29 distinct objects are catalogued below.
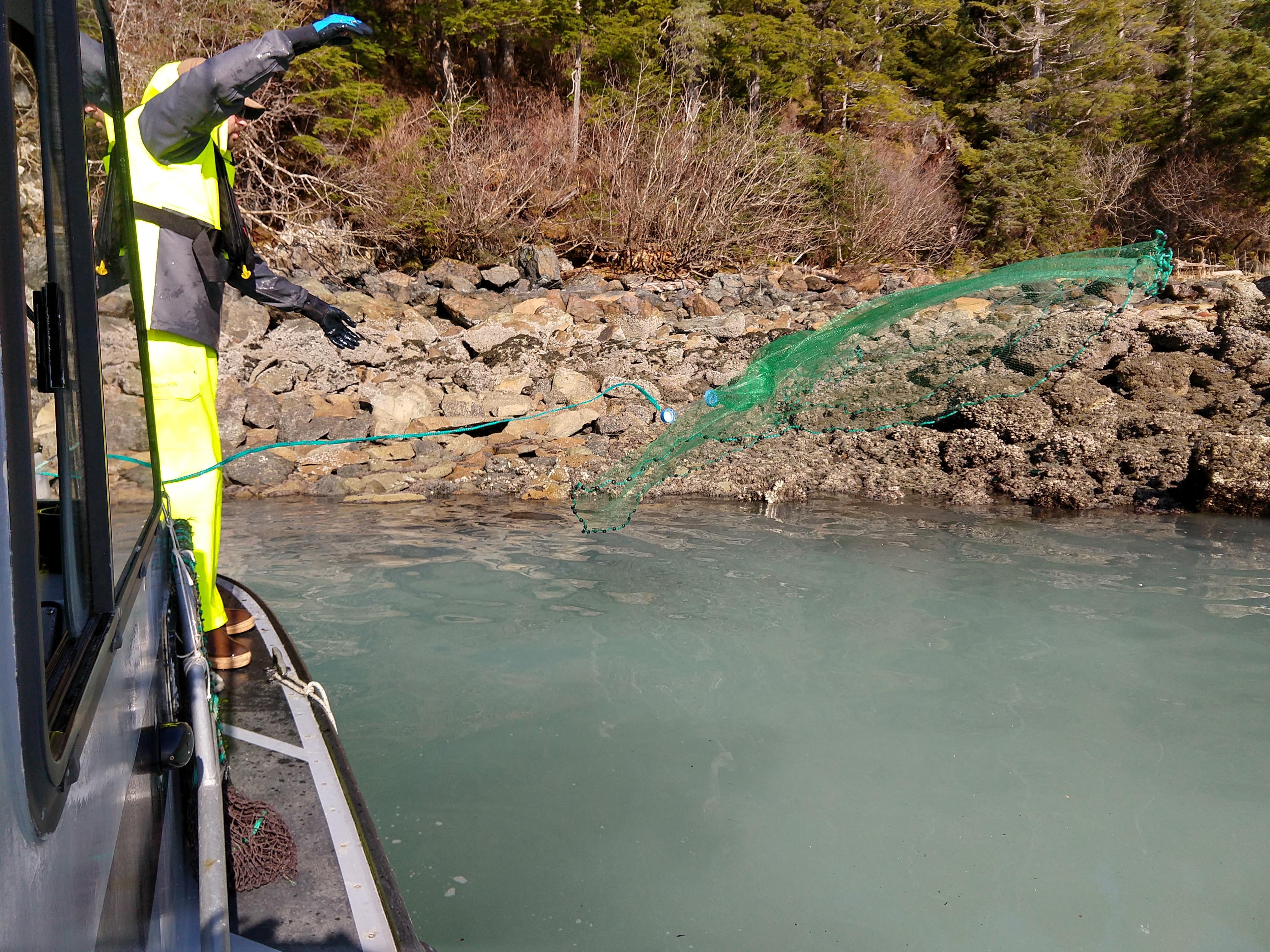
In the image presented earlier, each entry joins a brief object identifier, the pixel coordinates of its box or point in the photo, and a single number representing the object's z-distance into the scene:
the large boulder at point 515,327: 13.62
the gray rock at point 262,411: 10.97
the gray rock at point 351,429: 10.75
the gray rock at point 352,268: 18.02
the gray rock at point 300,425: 10.69
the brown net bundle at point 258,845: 2.24
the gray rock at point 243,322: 13.04
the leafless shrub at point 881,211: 23.36
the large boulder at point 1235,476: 8.20
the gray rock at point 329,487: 9.55
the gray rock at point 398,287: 16.75
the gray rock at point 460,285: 16.92
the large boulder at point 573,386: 12.00
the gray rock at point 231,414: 10.58
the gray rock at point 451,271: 17.83
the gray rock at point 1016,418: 9.48
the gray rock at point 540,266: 18.03
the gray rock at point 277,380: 11.86
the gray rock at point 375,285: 17.11
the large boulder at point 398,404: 11.08
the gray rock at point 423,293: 16.47
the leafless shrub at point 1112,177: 27.27
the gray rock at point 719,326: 14.56
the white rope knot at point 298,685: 3.13
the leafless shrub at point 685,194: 21.09
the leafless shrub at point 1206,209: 25.83
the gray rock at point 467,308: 15.23
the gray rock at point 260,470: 9.75
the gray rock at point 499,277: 17.30
